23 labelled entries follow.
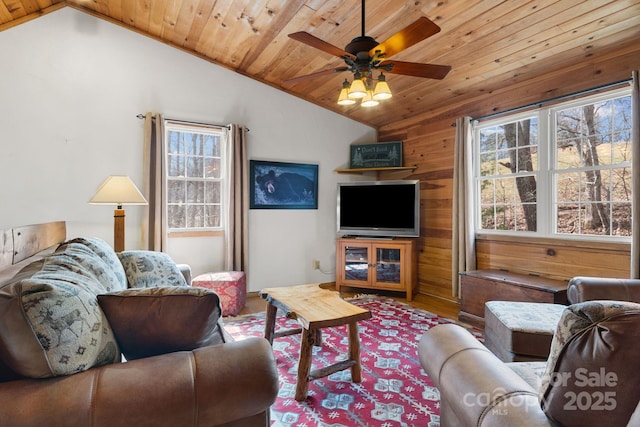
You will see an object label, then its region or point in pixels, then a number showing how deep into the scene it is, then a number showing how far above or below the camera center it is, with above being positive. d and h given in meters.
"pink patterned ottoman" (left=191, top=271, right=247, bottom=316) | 3.46 -0.76
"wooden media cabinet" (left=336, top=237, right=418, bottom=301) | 4.13 -0.62
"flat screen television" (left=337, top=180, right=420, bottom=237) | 4.20 +0.09
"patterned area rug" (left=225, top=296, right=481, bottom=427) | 1.81 -1.08
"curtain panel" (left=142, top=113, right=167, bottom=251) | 3.64 +0.35
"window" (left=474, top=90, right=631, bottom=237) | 2.82 +0.43
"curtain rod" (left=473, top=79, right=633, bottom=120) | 2.70 +1.06
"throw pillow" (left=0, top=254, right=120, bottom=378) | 0.85 -0.30
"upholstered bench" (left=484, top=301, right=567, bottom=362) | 1.90 -0.67
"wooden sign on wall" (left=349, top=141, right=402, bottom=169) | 4.64 +0.85
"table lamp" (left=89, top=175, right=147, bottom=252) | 2.95 +0.20
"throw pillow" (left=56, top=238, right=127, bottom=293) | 1.43 -0.21
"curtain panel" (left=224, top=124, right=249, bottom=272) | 4.00 +0.15
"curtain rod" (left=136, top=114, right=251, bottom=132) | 3.71 +1.09
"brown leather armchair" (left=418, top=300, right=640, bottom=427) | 0.69 -0.39
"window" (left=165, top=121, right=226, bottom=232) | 3.97 +0.48
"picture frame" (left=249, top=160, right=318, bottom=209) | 4.30 +0.40
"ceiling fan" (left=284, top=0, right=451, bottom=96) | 1.91 +1.03
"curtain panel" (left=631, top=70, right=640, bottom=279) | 2.51 +0.29
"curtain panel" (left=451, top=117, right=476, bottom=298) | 3.72 +0.11
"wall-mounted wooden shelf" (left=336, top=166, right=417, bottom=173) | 4.50 +0.64
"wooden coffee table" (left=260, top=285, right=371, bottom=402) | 1.97 -0.62
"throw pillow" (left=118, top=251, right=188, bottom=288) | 2.13 -0.36
